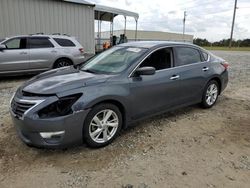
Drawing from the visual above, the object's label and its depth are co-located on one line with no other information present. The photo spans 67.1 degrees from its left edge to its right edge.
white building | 9.05
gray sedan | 2.44
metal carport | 11.87
